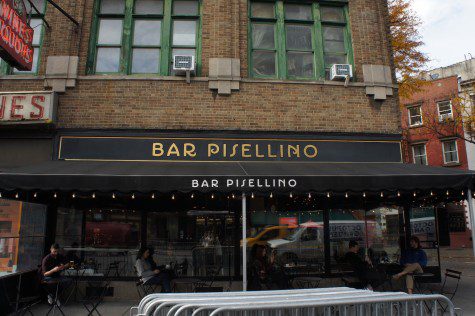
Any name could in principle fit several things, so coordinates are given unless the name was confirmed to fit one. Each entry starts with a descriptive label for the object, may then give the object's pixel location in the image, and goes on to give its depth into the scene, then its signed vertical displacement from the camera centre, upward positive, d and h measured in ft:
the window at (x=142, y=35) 30.86 +16.64
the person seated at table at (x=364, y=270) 25.59 -2.92
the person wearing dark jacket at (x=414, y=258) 27.14 -2.29
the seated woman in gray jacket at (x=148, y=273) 24.93 -2.93
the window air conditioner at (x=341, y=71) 30.73 +13.19
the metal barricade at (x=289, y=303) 11.86 -2.52
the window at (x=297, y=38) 31.83 +16.87
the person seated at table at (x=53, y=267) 23.17 -2.31
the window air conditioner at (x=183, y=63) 29.14 +13.24
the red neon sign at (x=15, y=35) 22.54 +12.76
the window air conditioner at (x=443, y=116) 87.90 +26.83
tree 61.31 +29.87
